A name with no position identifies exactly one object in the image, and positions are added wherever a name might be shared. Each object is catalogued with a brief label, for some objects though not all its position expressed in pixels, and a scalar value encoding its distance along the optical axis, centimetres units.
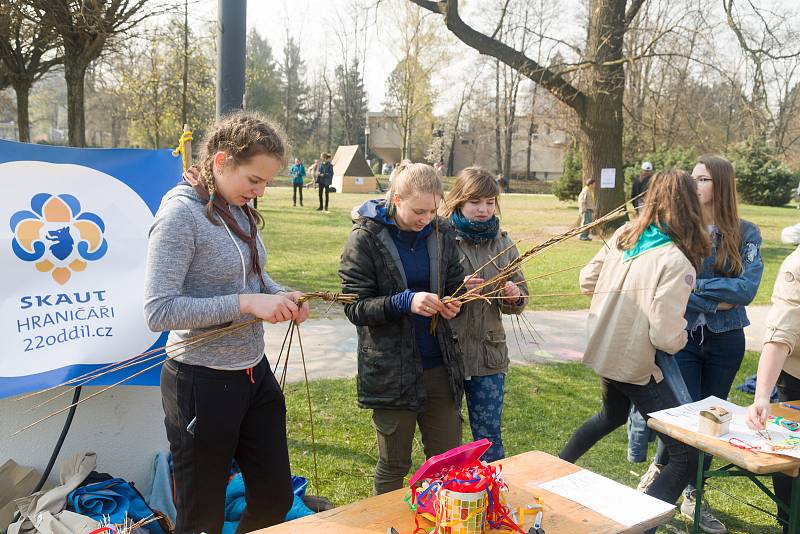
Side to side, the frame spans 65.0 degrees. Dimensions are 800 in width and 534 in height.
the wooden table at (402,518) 181
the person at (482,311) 297
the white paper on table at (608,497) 193
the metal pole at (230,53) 311
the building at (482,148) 5241
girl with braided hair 192
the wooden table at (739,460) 222
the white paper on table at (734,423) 241
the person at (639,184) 1006
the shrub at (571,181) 2523
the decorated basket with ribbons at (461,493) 167
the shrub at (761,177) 2897
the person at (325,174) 1942
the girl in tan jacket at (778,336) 245
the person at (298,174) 2044
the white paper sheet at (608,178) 1336
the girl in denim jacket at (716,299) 331
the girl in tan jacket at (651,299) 271
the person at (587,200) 1394
